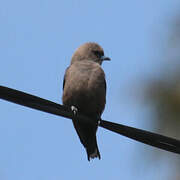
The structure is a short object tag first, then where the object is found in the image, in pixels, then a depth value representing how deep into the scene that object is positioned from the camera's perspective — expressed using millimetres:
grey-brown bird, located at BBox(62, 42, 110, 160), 12680
